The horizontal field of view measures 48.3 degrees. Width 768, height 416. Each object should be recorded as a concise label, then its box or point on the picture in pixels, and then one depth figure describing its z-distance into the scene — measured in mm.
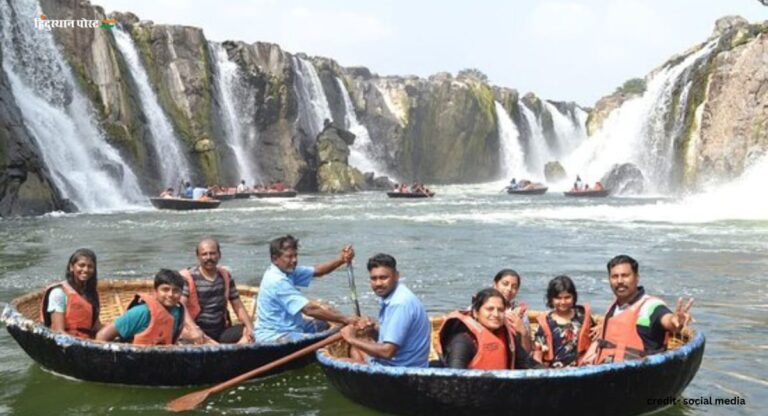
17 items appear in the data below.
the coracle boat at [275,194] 42953
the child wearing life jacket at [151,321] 7008
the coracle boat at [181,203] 31719
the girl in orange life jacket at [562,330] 6418
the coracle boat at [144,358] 6926
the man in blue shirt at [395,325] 5832
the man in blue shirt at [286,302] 7192
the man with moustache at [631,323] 6043
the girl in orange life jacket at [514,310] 6295
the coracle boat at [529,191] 47531
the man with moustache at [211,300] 7504
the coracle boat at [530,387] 5625
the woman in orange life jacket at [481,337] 5707
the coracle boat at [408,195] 42719
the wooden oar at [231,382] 6566
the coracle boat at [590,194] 43938
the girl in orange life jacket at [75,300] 7230
